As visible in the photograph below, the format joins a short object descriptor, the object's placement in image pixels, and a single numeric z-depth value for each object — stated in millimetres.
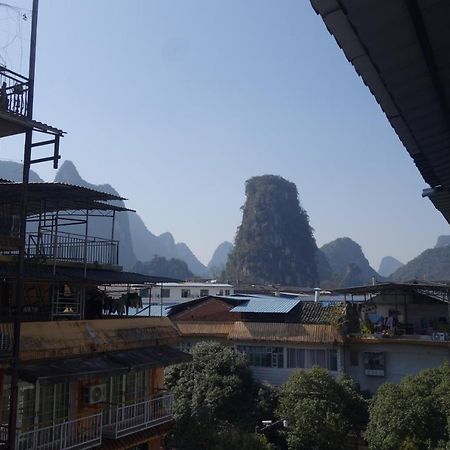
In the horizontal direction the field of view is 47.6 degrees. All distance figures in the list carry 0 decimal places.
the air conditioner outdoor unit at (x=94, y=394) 12211
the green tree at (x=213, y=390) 20141
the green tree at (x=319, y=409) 17516
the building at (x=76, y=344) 10633
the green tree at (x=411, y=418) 15758
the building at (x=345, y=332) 23953
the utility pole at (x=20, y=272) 9039
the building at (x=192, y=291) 45938
